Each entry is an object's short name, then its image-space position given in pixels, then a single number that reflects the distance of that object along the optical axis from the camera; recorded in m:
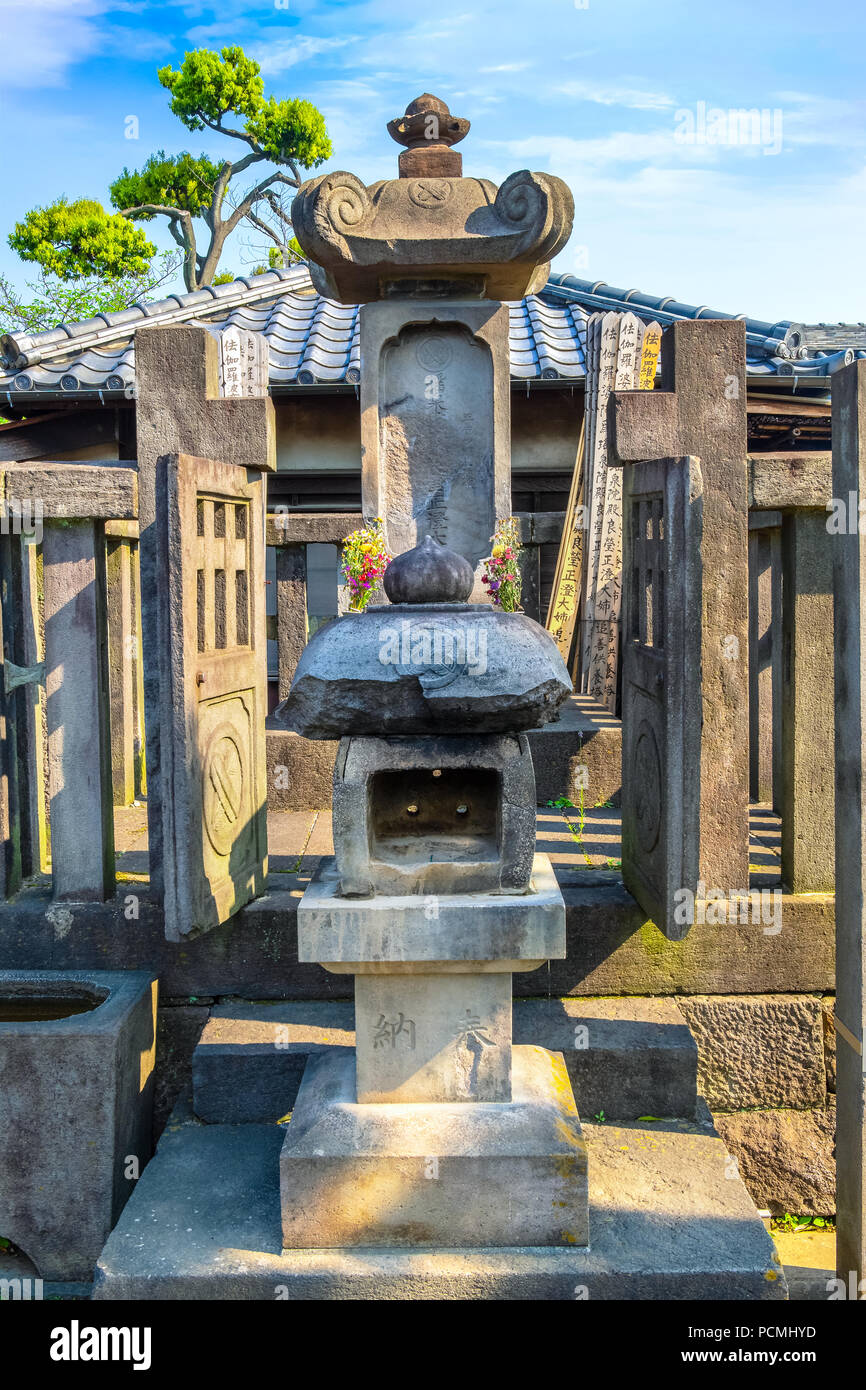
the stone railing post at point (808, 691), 4.52
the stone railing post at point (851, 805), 3.23
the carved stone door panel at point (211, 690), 3.97
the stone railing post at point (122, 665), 6.53
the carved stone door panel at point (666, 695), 3.88
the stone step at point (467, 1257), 3.12
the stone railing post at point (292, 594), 7.04
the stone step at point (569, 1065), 3.96
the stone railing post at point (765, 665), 6.37
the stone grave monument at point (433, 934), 3.14
